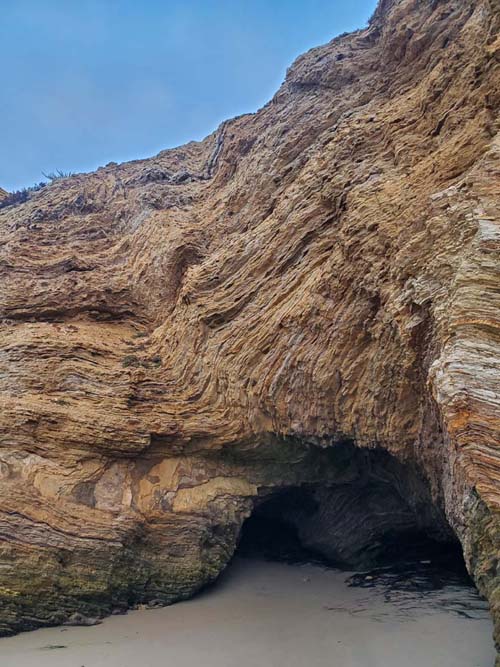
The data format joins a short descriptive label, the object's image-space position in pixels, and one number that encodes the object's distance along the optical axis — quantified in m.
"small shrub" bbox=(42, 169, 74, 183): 21.57
